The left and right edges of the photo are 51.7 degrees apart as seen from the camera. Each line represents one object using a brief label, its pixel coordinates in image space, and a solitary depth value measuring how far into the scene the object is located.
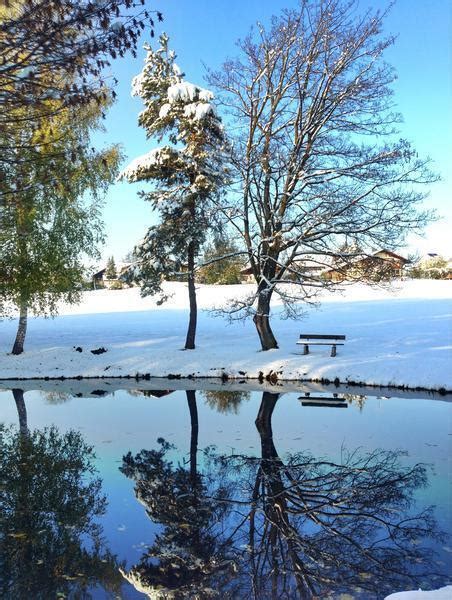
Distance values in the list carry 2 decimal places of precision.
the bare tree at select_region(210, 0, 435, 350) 17.22
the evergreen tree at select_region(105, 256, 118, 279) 70.40
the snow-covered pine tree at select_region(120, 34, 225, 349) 18.56
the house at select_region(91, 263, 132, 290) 76.66
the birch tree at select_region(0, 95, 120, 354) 19.16
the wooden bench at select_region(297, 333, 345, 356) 18.06
